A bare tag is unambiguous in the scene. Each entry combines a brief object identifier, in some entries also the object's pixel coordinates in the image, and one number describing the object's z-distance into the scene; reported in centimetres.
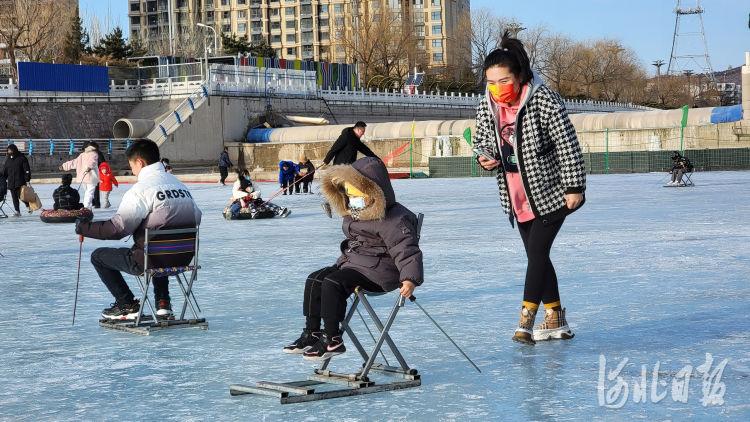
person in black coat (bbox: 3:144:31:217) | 1878
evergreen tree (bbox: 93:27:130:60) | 7106
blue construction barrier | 5003
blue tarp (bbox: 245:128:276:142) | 5203
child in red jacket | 2066
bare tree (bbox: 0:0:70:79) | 5900
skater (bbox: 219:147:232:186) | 3304
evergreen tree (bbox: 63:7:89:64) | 6662
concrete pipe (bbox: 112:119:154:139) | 5006
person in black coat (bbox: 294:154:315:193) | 2611
